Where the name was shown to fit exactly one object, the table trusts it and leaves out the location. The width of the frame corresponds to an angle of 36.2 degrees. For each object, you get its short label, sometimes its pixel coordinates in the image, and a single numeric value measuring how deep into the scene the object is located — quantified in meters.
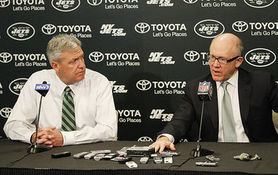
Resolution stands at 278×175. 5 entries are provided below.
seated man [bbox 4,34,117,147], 3.85
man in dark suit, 3.80
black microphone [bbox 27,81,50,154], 3.07
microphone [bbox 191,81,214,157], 2.92
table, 2.52
